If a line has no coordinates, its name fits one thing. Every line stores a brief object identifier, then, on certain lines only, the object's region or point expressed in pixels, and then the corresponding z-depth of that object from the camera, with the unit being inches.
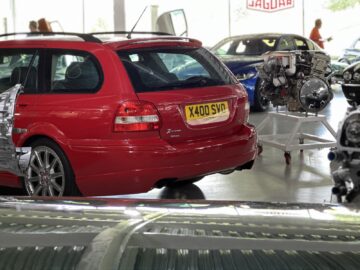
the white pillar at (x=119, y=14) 531.8
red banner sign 744.3
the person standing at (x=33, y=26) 526.0
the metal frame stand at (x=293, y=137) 248.4
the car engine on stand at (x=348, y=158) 161.9
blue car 404.8
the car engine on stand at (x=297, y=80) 254.4
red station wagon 163.3
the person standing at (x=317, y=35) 600.5
